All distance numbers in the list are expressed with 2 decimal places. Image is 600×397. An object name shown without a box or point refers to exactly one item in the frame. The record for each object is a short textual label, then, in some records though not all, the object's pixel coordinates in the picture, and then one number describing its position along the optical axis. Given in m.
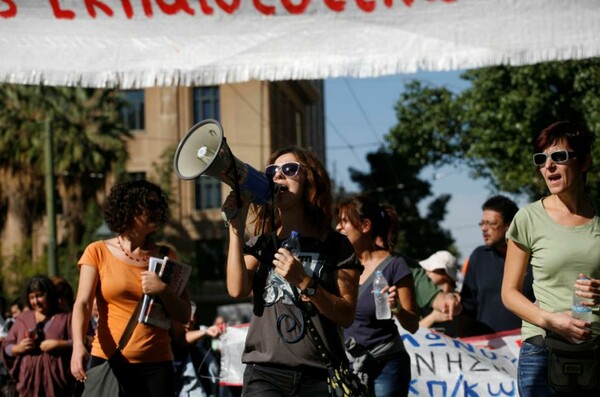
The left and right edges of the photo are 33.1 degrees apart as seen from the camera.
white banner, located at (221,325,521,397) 7.47
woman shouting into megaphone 4.11
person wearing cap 7.98
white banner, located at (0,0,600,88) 3.90
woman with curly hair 5.29
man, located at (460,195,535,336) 7.00
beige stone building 47.84
